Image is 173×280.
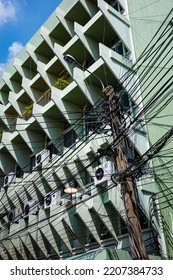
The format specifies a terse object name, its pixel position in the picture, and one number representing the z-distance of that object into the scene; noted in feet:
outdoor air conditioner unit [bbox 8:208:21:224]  48.56
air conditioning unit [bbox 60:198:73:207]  38.35
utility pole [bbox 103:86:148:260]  22.17
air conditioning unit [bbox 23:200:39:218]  45.42
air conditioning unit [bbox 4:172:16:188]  51.65
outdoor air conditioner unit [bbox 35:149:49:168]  46.17
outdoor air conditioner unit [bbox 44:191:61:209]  40.14
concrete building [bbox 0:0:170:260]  33.86
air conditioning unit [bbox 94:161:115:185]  32.45
